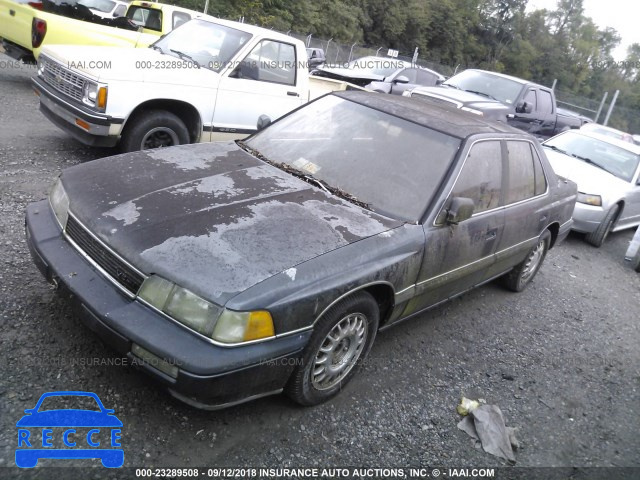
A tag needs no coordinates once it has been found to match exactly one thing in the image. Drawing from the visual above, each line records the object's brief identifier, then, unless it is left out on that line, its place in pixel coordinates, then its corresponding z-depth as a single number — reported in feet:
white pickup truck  17.72
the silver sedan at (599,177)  24.56
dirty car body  7.96
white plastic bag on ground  10.19
